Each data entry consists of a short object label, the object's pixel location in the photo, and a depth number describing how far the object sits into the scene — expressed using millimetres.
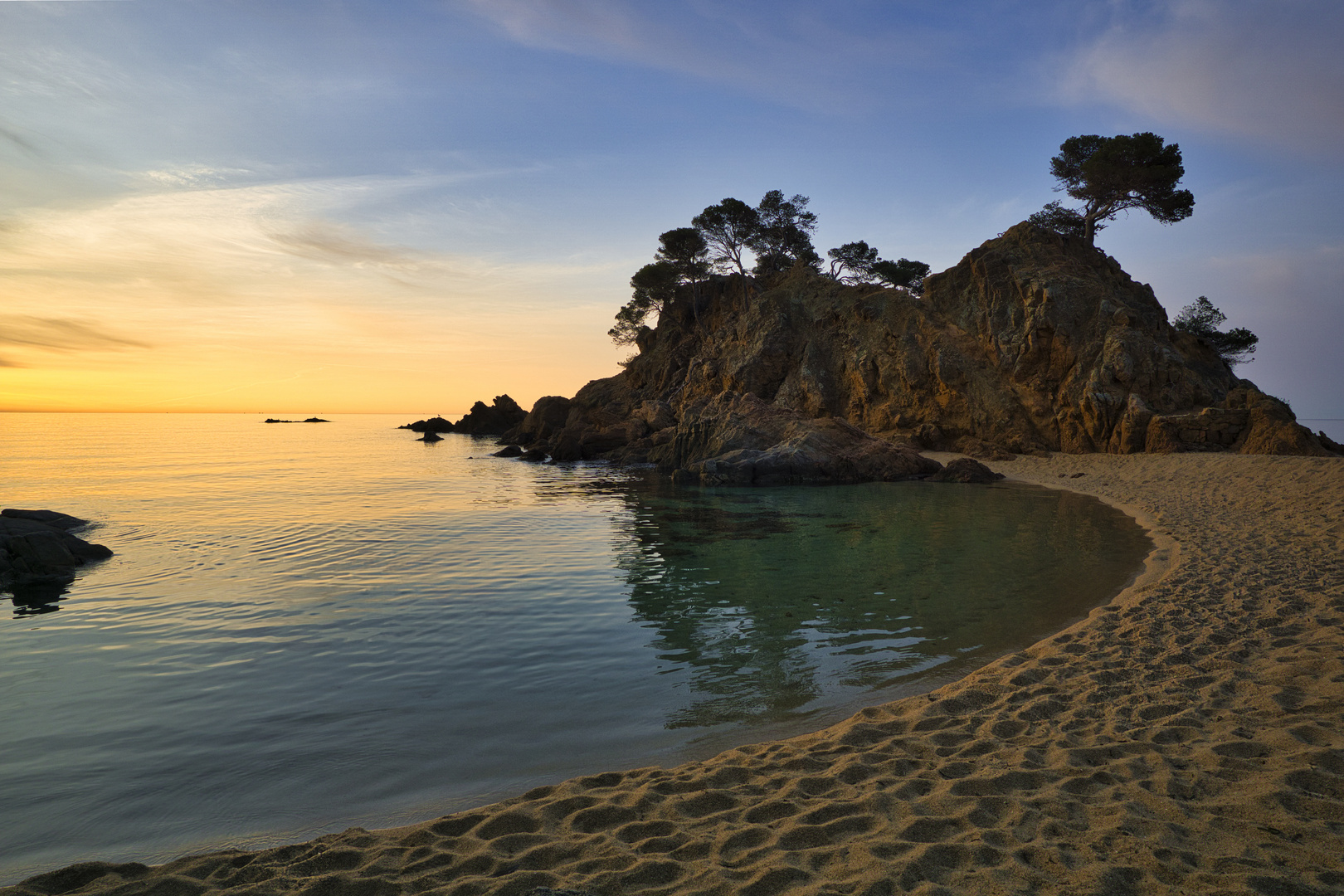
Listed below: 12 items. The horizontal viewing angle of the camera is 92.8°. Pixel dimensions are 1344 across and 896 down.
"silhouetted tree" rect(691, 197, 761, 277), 56531
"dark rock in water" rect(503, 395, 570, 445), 55969
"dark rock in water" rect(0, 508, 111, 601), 11961
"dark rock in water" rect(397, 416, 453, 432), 89000
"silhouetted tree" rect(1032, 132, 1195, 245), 35594
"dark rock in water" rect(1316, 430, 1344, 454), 27056
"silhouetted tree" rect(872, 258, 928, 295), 55000
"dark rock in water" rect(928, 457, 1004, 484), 26922
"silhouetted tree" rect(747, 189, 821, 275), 57594
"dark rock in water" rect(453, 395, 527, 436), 86250
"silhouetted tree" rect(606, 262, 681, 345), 62125
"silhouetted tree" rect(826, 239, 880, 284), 59375
